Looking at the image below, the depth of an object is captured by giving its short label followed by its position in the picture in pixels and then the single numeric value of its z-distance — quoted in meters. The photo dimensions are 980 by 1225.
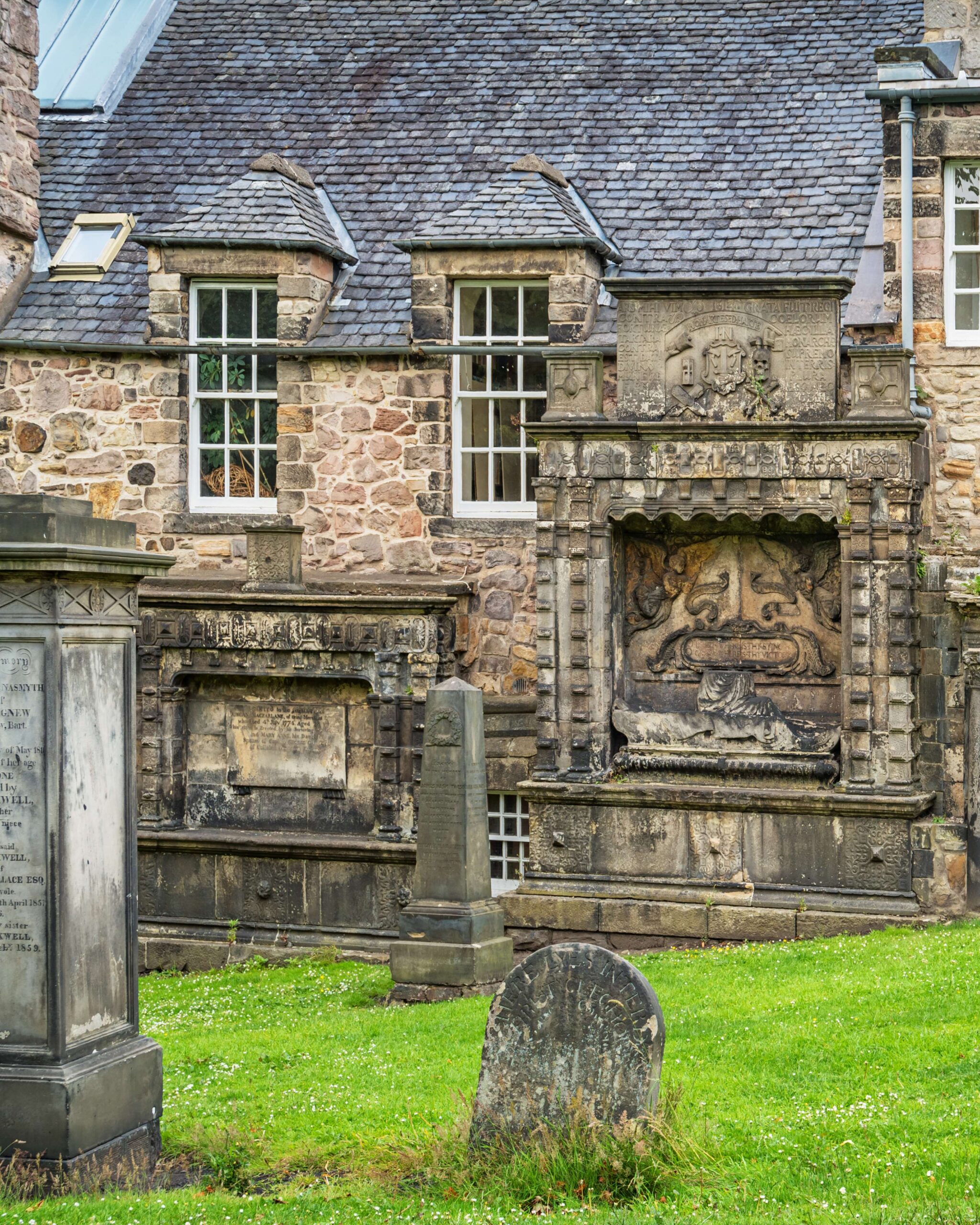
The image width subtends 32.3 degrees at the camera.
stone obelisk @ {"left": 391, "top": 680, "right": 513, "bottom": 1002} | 11.95
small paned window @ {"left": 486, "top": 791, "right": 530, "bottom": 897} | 16.02
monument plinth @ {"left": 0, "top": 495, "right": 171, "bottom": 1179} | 6.98
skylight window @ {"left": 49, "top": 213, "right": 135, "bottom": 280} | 17.22
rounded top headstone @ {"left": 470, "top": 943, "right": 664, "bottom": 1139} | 6.63
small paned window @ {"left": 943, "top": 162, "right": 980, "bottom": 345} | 14.13
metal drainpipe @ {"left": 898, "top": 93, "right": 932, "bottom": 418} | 13.95
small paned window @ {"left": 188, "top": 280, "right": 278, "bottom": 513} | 16.64
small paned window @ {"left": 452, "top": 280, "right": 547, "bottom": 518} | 16.08
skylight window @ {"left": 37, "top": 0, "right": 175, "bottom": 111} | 18.83
